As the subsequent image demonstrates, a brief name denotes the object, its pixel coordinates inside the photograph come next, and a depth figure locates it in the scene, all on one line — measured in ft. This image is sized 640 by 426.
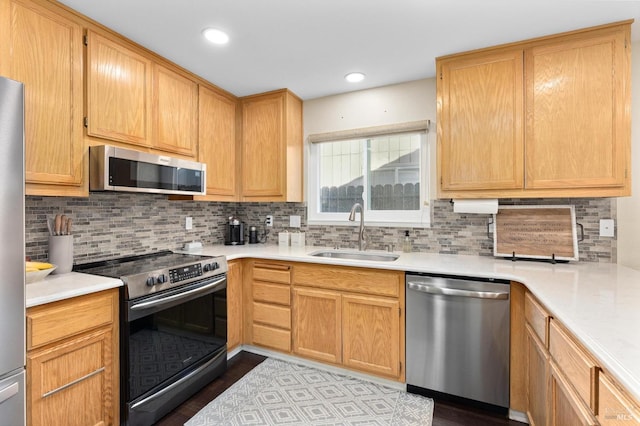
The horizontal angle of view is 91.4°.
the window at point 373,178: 9.32
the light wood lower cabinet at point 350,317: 7.21
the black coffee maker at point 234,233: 10.56
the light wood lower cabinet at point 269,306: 8.45
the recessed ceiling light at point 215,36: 6.52
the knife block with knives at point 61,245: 5.92
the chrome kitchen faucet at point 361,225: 8.94
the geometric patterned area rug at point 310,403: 6.17
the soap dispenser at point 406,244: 8.93
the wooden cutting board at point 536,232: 7.12
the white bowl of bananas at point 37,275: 5.05
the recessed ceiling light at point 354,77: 8.58
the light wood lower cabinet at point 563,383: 2.97
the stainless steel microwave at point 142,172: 6.20
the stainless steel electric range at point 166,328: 5.67
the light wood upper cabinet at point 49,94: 5.26
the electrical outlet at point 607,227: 7.00
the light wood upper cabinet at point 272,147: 9.80
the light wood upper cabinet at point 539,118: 6.23
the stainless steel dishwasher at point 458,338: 6.26
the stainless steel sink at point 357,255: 8.70
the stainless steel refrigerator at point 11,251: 3.79
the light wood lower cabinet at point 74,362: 4.49
